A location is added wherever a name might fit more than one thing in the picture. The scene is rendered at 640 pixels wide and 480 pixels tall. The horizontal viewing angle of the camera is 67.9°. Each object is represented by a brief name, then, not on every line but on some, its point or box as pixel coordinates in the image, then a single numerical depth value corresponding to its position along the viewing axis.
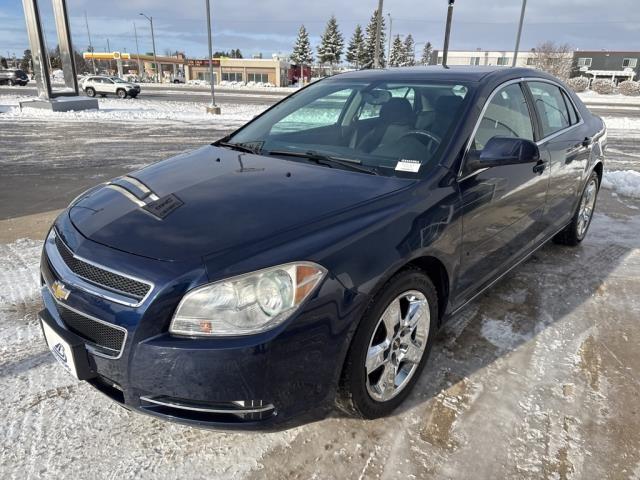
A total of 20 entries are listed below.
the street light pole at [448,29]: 14.82
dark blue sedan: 1.75
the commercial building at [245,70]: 64.25
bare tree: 51.53
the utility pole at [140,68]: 71.14
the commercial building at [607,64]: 71.44
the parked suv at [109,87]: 28.36
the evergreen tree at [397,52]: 82.94
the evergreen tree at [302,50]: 78.88
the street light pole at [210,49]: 18.73
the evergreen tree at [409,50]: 88.88
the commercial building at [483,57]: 72.00
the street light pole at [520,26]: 22.05
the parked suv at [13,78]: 42.38
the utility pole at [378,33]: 18.18
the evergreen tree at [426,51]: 91.19
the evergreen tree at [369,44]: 69.81
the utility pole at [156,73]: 67.44
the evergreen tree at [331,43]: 75.25
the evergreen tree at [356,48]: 74.44
